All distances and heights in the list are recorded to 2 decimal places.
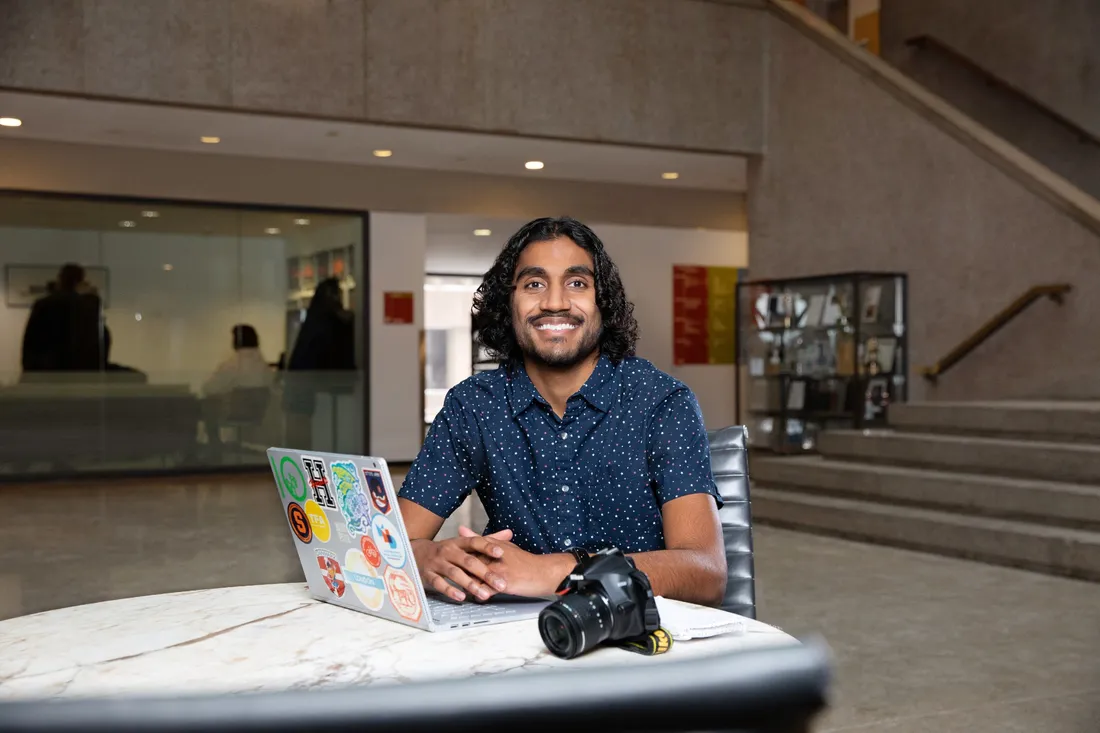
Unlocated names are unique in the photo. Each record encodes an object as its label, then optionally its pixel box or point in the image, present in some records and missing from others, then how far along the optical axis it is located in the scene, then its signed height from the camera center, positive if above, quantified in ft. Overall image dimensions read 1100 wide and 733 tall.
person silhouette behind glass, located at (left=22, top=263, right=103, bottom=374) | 32.19 +0.36
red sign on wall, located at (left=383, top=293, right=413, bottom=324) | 36.78 +1.07
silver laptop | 4.81 -0.93
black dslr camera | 4.14 -0.99
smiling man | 6.82 -0.62
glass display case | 28.63 -0.43
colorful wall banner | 41.96 +0.94
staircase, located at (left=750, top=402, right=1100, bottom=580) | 19.33 -2.89
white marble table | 4.36 -1.32
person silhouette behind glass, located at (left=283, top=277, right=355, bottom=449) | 35.60 -0.48
